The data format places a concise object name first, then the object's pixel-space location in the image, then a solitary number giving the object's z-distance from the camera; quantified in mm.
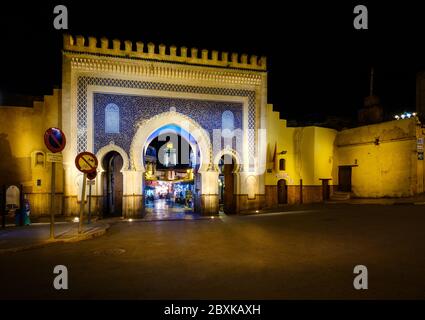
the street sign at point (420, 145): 17188
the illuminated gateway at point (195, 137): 15195
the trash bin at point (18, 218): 12138
